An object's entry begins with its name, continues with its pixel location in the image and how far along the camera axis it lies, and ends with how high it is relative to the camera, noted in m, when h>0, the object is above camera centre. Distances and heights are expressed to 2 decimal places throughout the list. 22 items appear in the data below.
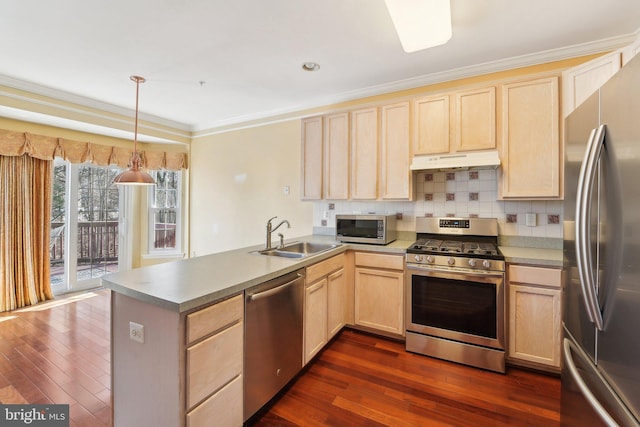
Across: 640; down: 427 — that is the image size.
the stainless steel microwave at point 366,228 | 2.76 -0.14
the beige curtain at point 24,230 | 3.31 -0.20
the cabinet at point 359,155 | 2.81 +0.65
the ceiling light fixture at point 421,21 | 1.57 +1.18
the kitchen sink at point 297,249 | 2.43 -0.33
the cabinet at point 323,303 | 2.15 -0.76
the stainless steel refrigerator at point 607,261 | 0.83 -0.15
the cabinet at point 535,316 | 2.05 -0.75
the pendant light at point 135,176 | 2.51 +0.34
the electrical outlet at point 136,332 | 1.35 -0.57
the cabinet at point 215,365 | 1.27 -0.73
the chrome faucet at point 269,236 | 2.46 -0.19
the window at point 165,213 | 4.80 +0.02
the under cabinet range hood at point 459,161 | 2.38 +0.48
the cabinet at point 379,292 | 2.59 -0.73
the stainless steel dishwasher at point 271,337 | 1.59 -0.77
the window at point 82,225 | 3.97 -0.17
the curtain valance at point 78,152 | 3.30 +0.86
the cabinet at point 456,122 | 2.45 +0.85
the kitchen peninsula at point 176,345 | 1.25 -0.63
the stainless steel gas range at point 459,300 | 2.18 -0.70
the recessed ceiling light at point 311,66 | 2.63 +1.42
